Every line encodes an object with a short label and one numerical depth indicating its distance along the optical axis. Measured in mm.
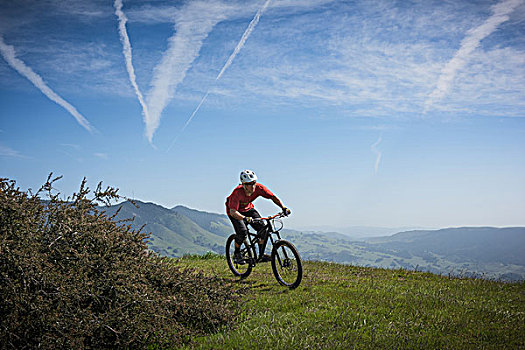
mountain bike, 9727
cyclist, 10242
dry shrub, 5285
